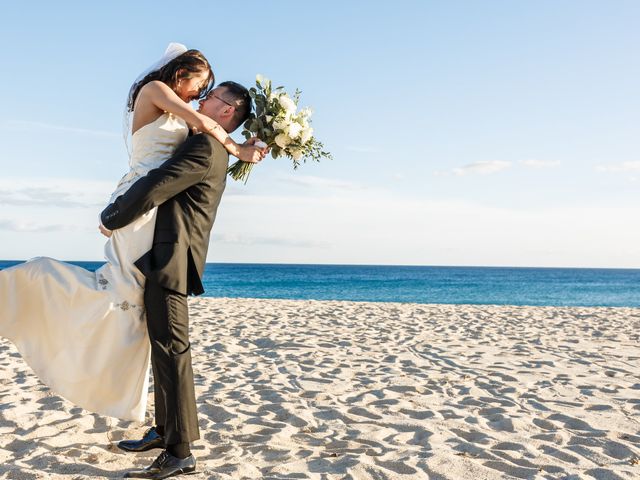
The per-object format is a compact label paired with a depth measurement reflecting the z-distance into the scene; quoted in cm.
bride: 306
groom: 290
